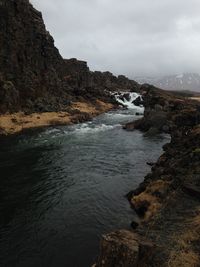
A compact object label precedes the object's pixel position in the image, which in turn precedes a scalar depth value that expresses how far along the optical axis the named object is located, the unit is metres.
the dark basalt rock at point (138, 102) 93.28
